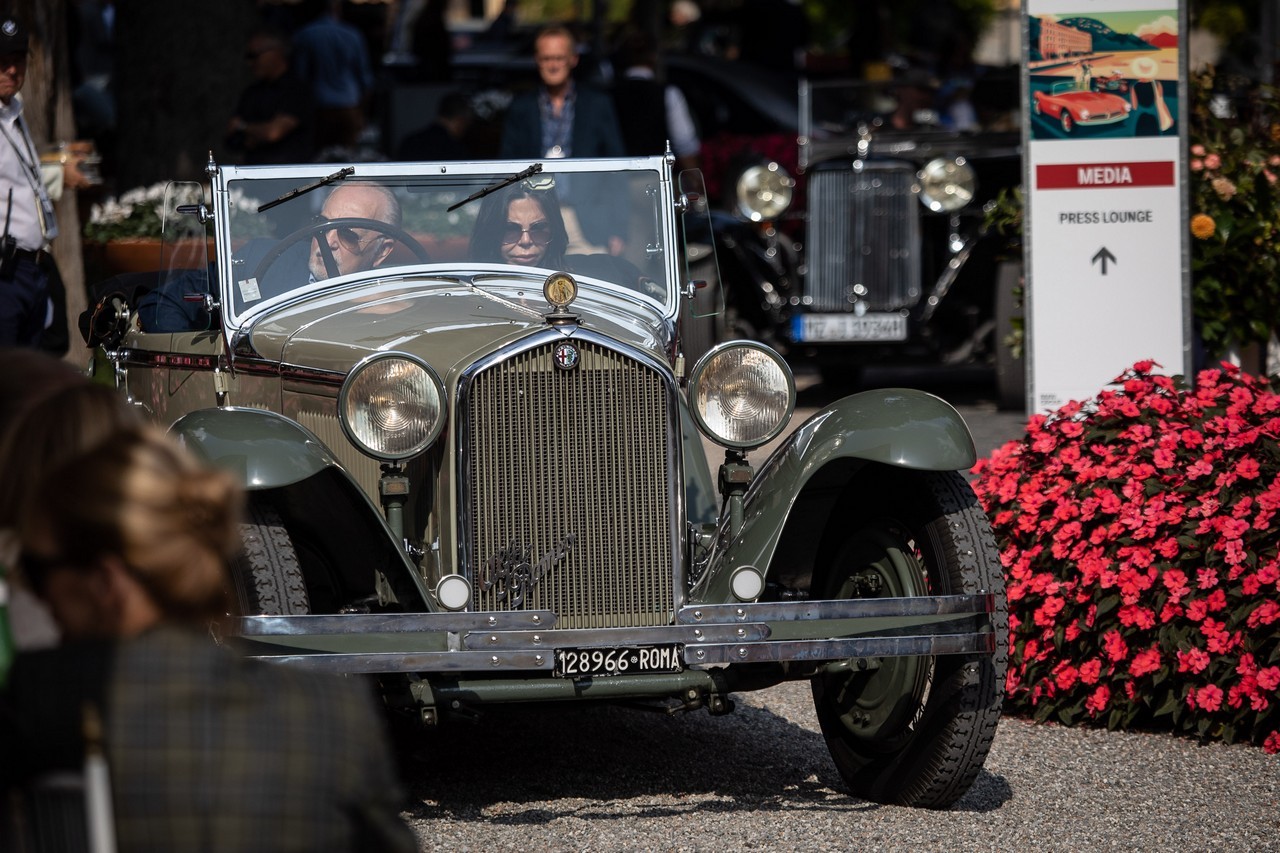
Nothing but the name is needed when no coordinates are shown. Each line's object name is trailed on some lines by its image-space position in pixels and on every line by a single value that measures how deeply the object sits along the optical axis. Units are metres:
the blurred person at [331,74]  27.45
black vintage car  21.72
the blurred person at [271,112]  20.84
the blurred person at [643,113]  21.33
